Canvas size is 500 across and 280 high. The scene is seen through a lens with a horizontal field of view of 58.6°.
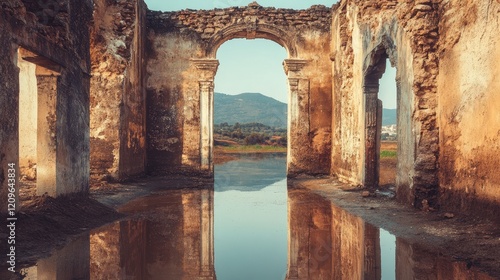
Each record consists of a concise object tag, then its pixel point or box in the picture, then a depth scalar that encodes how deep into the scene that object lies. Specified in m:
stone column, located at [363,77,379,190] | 9.37
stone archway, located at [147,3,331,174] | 12.65
